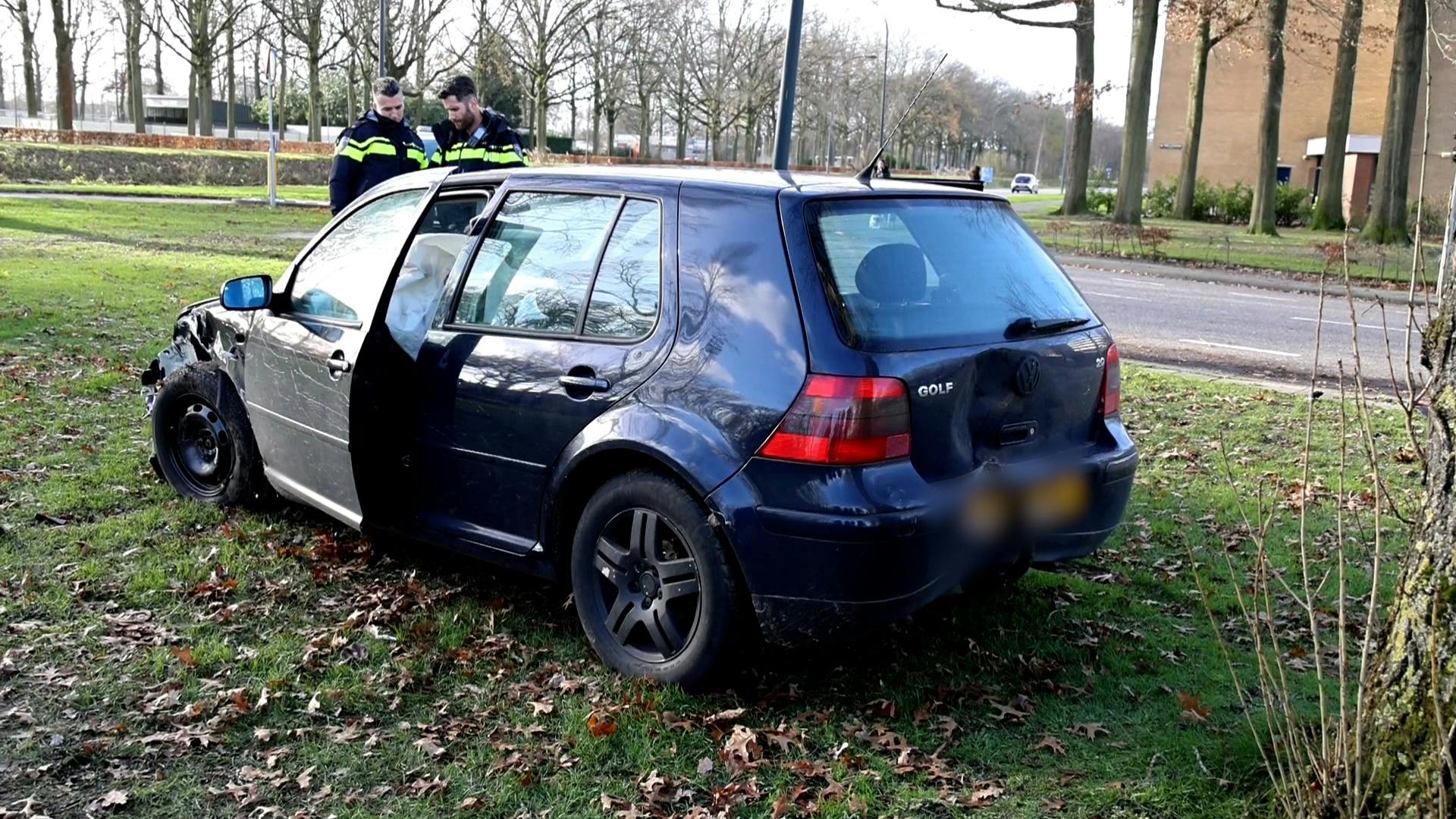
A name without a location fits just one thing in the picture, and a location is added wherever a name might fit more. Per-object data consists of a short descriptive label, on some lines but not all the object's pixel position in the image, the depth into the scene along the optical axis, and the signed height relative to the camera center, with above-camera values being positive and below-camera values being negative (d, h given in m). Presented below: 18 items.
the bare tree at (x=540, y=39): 46.94 +6.66
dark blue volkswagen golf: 3.55 -0.59
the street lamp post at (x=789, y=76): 12.66 +1.53
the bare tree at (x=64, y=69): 40.38 +4.09
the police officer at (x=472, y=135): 8.43 +0.50
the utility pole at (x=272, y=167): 27.33 +0.69
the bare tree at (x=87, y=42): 64.81 +8.56
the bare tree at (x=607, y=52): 51.69 +7.14
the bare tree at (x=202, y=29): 44.06 +6.05
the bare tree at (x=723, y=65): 58.97 +7.36
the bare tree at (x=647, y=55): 55.16 +7.43
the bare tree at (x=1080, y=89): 30.39 +3.82
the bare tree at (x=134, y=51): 45.03 +5.38
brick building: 46.75 +5.33
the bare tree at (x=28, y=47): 43.47 +5.17
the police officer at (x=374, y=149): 8.23 +0.35
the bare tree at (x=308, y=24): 43.41 +6.34
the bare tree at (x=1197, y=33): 29.81 +5.47
